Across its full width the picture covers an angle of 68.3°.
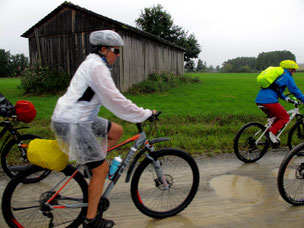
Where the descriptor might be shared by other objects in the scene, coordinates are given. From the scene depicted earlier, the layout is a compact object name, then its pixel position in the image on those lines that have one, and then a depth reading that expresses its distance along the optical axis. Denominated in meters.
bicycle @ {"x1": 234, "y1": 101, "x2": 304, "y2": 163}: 4.69
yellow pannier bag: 2.25
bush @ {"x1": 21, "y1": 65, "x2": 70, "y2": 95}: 13.96
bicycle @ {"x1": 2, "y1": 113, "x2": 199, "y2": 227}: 2.40
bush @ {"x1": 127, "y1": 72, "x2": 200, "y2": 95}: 14.59
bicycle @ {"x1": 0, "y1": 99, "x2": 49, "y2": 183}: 3.59
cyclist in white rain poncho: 2.20
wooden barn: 13.64
